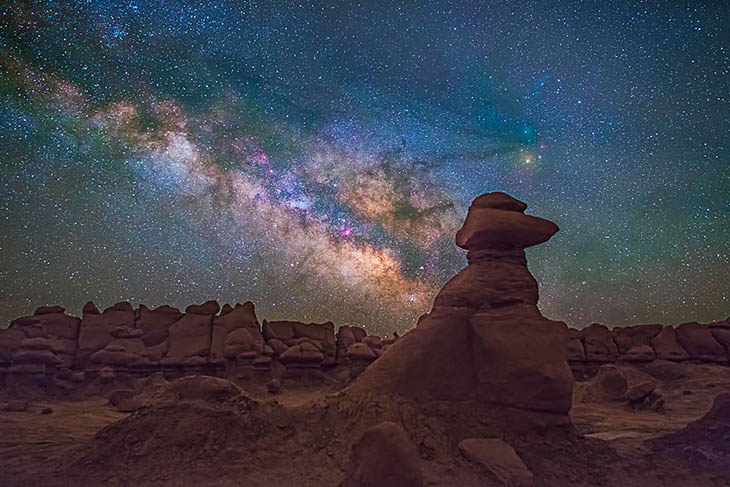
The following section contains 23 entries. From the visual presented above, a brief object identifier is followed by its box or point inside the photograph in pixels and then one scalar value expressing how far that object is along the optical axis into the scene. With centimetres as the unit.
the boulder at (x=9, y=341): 1409
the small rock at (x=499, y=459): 579
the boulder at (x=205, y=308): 1766
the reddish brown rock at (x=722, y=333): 2038
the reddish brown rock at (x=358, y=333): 2110
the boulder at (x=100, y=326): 1538
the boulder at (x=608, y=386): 1496
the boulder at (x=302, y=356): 1741
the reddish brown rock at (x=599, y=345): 2106
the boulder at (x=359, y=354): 1844
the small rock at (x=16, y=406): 1157
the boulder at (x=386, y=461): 482
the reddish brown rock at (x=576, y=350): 2091
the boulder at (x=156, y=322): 1652
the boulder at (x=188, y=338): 1619
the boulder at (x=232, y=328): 1667
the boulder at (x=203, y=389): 712
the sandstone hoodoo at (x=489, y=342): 706
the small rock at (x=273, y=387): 1570
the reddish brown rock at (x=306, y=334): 1883
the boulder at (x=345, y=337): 2008
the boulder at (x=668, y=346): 2031
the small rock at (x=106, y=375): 1475
